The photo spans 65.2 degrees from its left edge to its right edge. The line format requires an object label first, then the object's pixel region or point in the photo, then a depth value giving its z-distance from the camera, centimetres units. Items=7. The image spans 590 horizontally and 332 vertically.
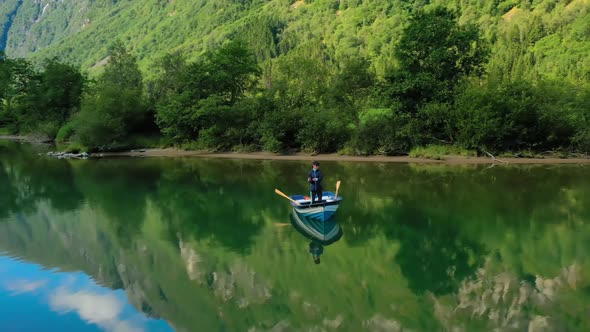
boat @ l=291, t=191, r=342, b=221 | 1784
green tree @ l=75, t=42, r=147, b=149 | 4750
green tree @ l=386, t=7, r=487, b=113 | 3759
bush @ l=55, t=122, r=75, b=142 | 6011
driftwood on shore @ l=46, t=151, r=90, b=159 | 4719
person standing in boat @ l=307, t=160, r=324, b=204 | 1848
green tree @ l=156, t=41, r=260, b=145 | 4678
